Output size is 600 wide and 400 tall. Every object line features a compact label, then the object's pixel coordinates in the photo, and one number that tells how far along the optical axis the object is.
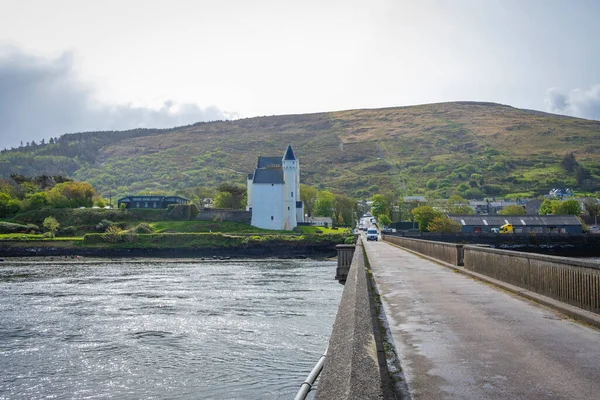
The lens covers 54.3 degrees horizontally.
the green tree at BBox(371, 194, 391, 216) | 152.25
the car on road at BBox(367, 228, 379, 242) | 84.81
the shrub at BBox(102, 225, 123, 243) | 96.88
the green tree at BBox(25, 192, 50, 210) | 120.12
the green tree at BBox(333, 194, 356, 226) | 153.75
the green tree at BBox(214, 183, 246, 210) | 140.25
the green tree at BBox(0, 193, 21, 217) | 117.41
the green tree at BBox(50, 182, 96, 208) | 126.88
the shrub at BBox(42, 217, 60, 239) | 103.35
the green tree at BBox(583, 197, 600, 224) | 148.62
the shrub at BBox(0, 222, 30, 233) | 107.35
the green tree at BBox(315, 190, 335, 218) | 148.38
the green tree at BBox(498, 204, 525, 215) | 149.96
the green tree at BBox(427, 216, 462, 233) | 105.19
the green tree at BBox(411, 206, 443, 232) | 114.18
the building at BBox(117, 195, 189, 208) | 131.12
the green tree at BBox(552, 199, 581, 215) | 137.12
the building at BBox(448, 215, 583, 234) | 109.88
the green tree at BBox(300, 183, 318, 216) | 149.75
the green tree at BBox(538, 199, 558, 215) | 142.04
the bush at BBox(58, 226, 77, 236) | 107.44
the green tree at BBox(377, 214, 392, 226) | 145.38
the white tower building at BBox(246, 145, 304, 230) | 115.69
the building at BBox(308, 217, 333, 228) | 131.81
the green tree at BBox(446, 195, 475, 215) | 134.88
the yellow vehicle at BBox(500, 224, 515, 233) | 97.74
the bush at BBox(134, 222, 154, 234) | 105.38
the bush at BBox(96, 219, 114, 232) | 109.06
